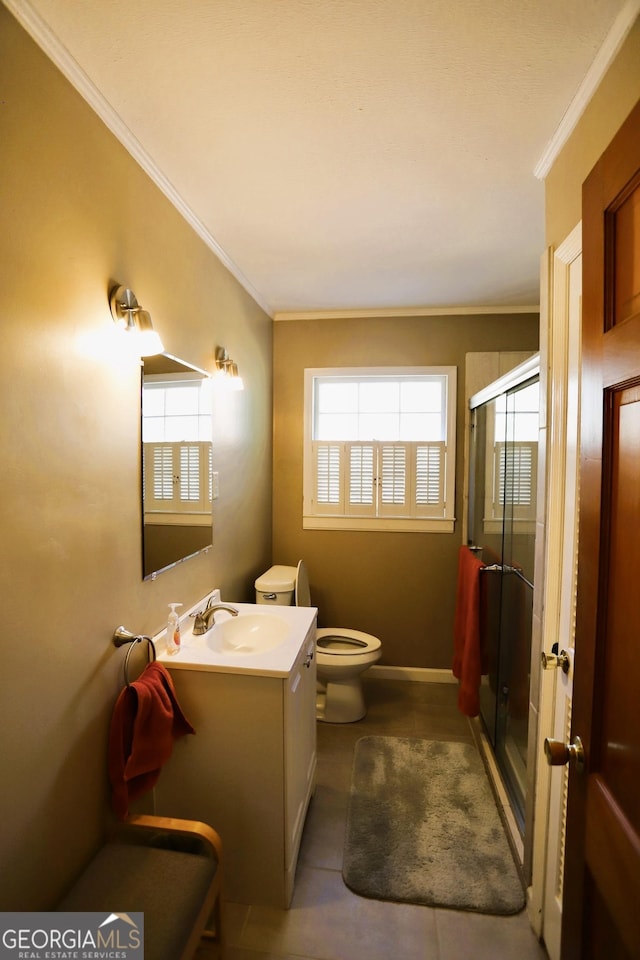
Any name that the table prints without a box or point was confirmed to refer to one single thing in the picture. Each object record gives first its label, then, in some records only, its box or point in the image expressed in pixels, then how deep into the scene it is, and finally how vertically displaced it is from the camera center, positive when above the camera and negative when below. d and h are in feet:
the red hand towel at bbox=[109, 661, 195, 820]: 4.30 -2.63
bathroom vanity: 4.88 -3.25
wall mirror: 5.12 +0.13
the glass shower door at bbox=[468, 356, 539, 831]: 6.13 -1.20
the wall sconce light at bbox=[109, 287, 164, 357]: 4.40 +1.54
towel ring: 4.51 -1.71
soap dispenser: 5.23 -1.88
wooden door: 2.29 -0.62
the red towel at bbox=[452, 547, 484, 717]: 7.88 -3.05
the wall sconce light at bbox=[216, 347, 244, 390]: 7.03 +1.66
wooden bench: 3.41 -3.45
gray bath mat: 5.20 -4.79
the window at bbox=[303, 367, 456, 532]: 9.82 +0.59
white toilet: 8.28 -3.45
